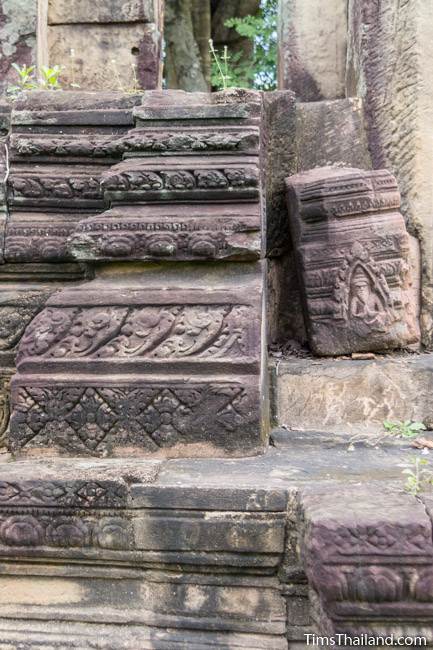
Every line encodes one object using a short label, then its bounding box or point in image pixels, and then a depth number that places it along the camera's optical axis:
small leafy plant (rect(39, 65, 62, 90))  3.16
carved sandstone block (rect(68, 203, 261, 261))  2.34
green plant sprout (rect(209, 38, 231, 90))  3.10
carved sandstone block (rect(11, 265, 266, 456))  2.11
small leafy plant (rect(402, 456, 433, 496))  1.72
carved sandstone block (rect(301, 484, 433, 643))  1.48
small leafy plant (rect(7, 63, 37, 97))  3.04
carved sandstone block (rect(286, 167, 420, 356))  2.64
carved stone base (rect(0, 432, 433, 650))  1.76
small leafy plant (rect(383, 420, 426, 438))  2.36
